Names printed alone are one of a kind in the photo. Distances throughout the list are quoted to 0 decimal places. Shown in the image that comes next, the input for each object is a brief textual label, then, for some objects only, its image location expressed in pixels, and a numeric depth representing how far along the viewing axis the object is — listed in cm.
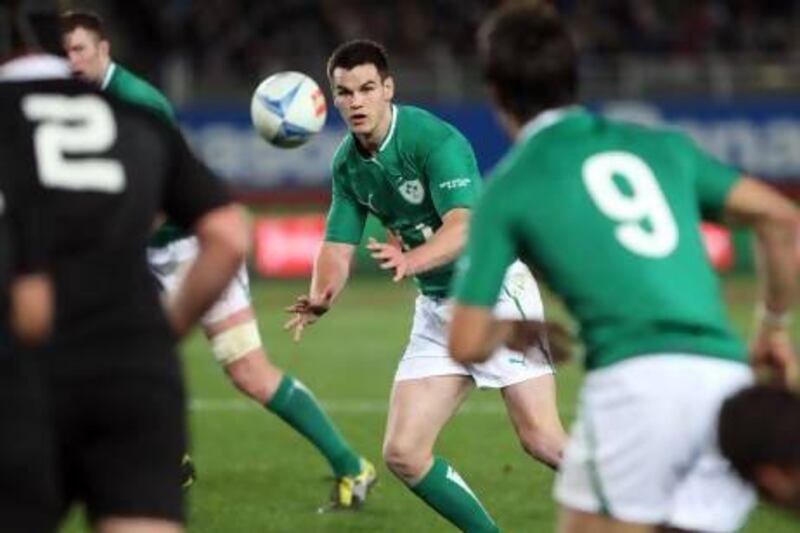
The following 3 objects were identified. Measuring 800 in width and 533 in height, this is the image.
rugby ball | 1958
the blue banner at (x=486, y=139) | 5384
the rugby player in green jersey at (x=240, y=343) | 1948
